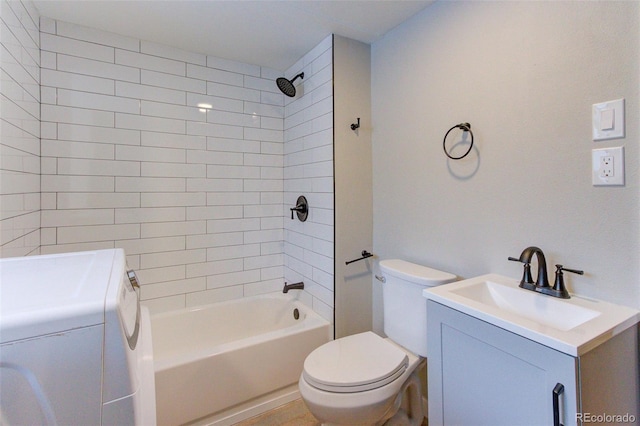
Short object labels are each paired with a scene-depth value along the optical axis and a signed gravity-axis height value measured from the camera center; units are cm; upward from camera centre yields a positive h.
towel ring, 145 +41
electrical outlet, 99 +16
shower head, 217 +93
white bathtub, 157 -86
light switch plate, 99 +31
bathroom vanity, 80 -44
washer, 51 -25
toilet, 129 -71
